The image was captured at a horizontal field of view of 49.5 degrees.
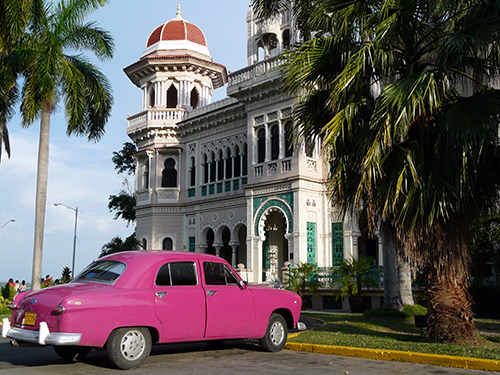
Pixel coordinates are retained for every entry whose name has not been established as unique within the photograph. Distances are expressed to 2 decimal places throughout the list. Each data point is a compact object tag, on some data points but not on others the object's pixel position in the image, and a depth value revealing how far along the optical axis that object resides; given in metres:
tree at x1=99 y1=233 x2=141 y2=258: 30.36
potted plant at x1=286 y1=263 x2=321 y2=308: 20.62
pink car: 6.94
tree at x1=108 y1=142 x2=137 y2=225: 41.12
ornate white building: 23.31
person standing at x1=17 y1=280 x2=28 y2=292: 25.58
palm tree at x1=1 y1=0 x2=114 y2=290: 18.95
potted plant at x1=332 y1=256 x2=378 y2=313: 18.58
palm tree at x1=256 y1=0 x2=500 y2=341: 8.89
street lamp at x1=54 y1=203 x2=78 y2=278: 45.38
